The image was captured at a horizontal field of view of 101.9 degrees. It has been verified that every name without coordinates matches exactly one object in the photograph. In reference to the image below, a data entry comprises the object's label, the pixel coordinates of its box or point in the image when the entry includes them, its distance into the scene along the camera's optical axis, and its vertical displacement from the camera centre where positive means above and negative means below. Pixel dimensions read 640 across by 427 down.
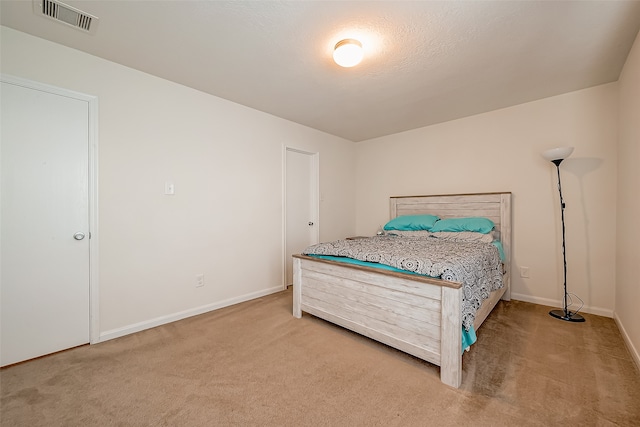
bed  1.60 -0.70
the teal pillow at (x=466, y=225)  2.98 -0.13
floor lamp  2.43 -0.27
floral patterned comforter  1.72 -0.34
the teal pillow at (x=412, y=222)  3.41 -0.11
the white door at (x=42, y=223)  1.80 -0.05
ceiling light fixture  1.84 +1.17
